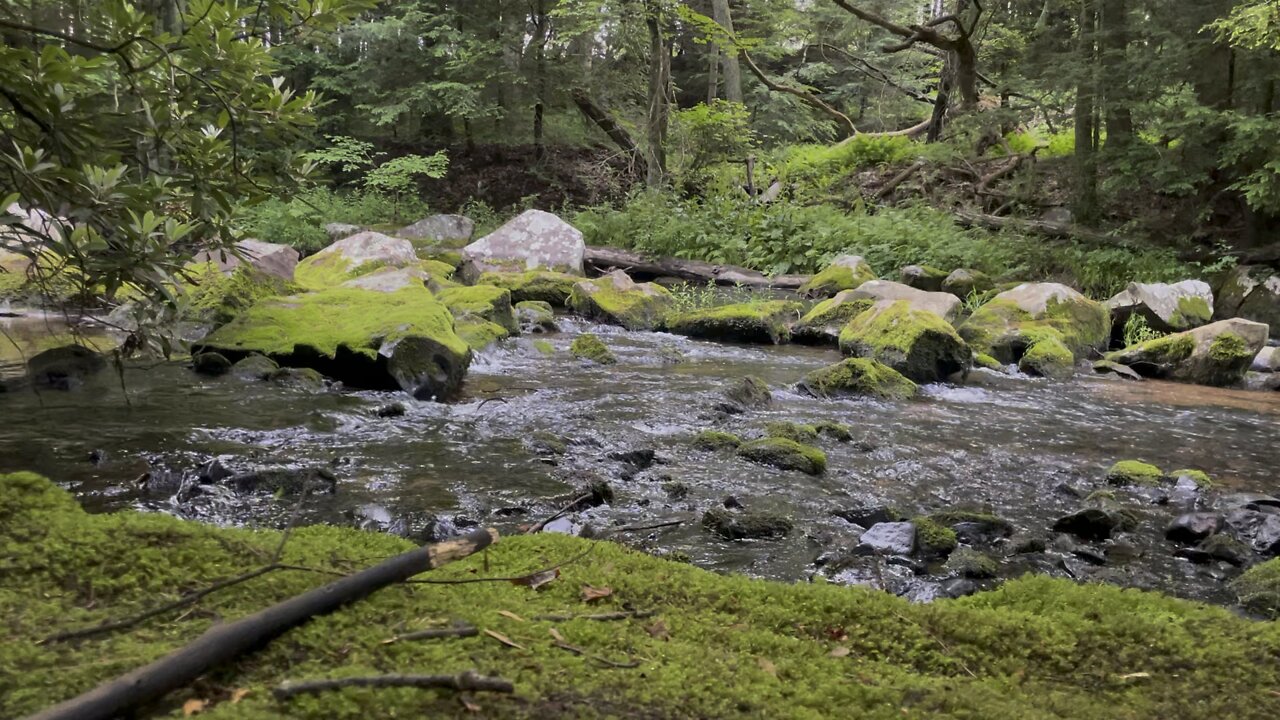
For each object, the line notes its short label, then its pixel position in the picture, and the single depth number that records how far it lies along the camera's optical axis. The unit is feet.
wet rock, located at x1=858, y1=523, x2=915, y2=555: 15.89
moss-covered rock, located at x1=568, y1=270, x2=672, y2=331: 42.50
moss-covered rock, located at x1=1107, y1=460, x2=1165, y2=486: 20.96
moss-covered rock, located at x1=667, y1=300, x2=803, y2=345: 40.16
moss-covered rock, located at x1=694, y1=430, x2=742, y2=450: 22.29
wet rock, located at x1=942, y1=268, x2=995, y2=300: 49.16
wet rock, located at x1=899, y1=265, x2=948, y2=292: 49.93
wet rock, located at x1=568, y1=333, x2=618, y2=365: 33.22
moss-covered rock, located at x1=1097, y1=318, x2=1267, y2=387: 34.09
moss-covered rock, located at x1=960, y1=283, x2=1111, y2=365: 37.70
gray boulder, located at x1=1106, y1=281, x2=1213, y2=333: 40.91
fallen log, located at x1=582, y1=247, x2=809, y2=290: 54.75
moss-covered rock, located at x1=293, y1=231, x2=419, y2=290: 40.75
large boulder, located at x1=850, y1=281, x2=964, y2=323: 39.58
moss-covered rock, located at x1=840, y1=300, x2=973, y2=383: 32.30
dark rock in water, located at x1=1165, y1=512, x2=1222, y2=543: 17.12
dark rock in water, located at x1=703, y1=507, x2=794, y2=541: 16.35
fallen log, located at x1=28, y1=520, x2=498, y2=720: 4.98
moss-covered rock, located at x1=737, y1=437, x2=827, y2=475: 20.70
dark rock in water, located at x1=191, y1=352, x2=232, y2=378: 27.12
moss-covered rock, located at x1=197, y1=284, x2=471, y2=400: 26.50
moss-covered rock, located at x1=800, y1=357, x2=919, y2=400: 29.53
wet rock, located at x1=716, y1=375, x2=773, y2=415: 26.63
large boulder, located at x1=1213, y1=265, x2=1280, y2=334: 41.98
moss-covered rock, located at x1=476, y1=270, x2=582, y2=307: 46.47
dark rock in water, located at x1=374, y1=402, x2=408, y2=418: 23.80
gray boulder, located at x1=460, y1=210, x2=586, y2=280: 51.72
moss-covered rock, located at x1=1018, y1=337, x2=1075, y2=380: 35.01
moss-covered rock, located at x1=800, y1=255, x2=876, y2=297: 50.39
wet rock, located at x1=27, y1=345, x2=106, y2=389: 24.79
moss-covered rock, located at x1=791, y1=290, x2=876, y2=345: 40.27
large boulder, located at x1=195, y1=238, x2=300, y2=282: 34.04
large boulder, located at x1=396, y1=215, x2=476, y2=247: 60.90
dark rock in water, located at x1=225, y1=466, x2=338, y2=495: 17.06
